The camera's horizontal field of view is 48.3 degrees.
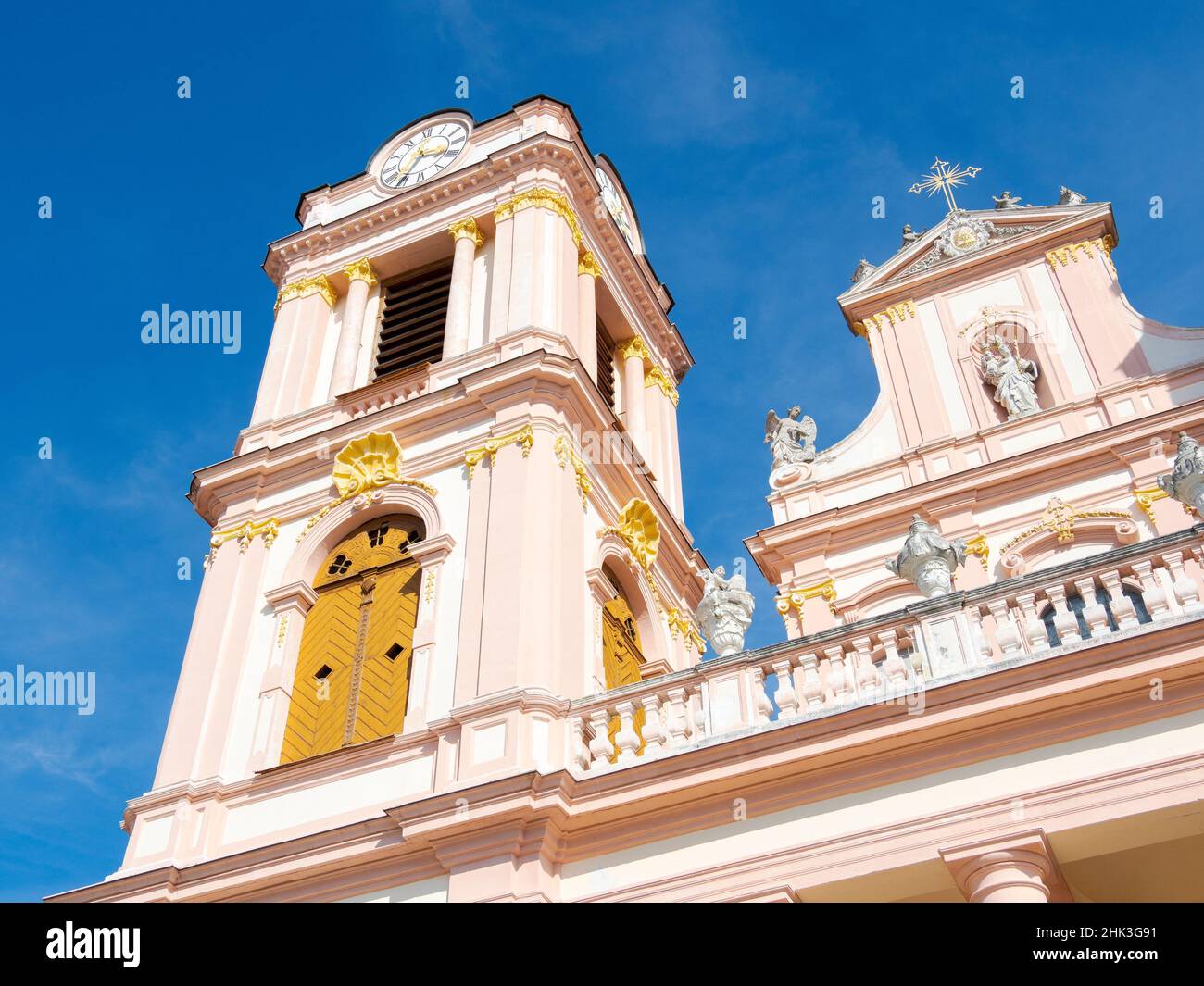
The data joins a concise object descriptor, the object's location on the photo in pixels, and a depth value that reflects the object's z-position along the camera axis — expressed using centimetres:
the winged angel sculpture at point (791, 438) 1770
